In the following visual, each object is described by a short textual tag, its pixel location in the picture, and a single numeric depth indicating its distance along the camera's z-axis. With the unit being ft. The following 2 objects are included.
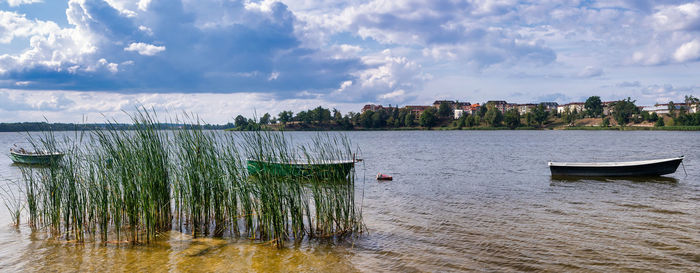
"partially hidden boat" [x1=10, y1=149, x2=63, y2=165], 93.83
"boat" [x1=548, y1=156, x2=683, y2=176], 72.18
